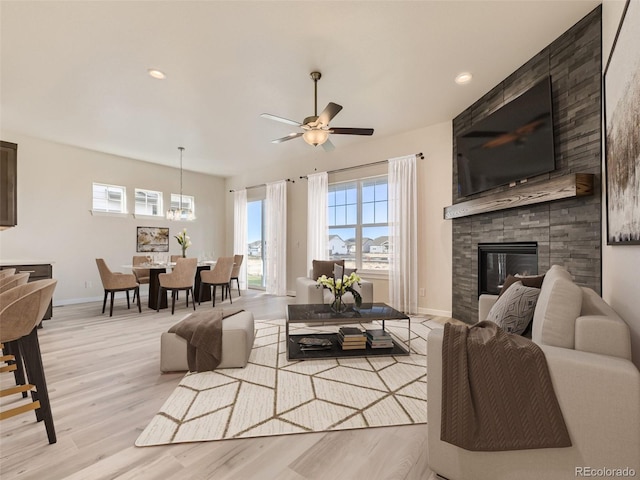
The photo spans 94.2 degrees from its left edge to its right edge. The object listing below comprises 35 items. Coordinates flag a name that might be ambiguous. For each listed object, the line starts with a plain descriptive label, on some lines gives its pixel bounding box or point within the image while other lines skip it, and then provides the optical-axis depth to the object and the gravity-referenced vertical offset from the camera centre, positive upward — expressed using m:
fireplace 3.19 -0.21
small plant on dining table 5.56 +0.04
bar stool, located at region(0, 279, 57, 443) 1.48 -0.44
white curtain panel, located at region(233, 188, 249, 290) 7.45 +0.38
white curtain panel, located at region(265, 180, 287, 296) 6.54 +0.14
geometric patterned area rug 1.79 -1.11
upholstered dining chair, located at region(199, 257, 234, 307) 5.53 -0.56
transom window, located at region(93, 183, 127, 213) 5.99 +0.95
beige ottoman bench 2.55 -0.91
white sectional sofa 1.09 -0.61
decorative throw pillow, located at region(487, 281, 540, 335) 1.86 -0.42
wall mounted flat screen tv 2.83 +1.12
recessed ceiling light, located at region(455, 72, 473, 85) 3.27 +1.87
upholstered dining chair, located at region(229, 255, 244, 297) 6.34 -0.47
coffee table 2.82 -0.72
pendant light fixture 5.70 +0.58
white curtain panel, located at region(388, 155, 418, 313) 4.74 +0.12
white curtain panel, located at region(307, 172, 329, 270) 5.86 +0.55
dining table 5.11 -0.68
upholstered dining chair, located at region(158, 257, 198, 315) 4.87 -0.54
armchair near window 4.15 -0.69
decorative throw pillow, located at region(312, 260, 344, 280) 4.72 -0.38
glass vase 3.15 -0.65
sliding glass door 7.42 +0.00
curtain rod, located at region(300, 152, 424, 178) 4.75 +1.43
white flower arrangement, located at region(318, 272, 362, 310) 3.15 -0.45
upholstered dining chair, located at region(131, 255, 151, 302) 5.59 -0.52
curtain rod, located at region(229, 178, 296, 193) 6.57 +1.41
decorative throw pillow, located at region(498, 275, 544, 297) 2.17 -0.27
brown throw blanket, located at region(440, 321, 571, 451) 1.18 -0.63
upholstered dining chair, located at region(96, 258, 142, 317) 4.71 -0.59
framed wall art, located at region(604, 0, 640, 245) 1.46 +0.62
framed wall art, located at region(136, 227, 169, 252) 6.55 +0.11
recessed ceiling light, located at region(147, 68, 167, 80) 3.14 +1.83
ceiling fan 2.98 +1.21
